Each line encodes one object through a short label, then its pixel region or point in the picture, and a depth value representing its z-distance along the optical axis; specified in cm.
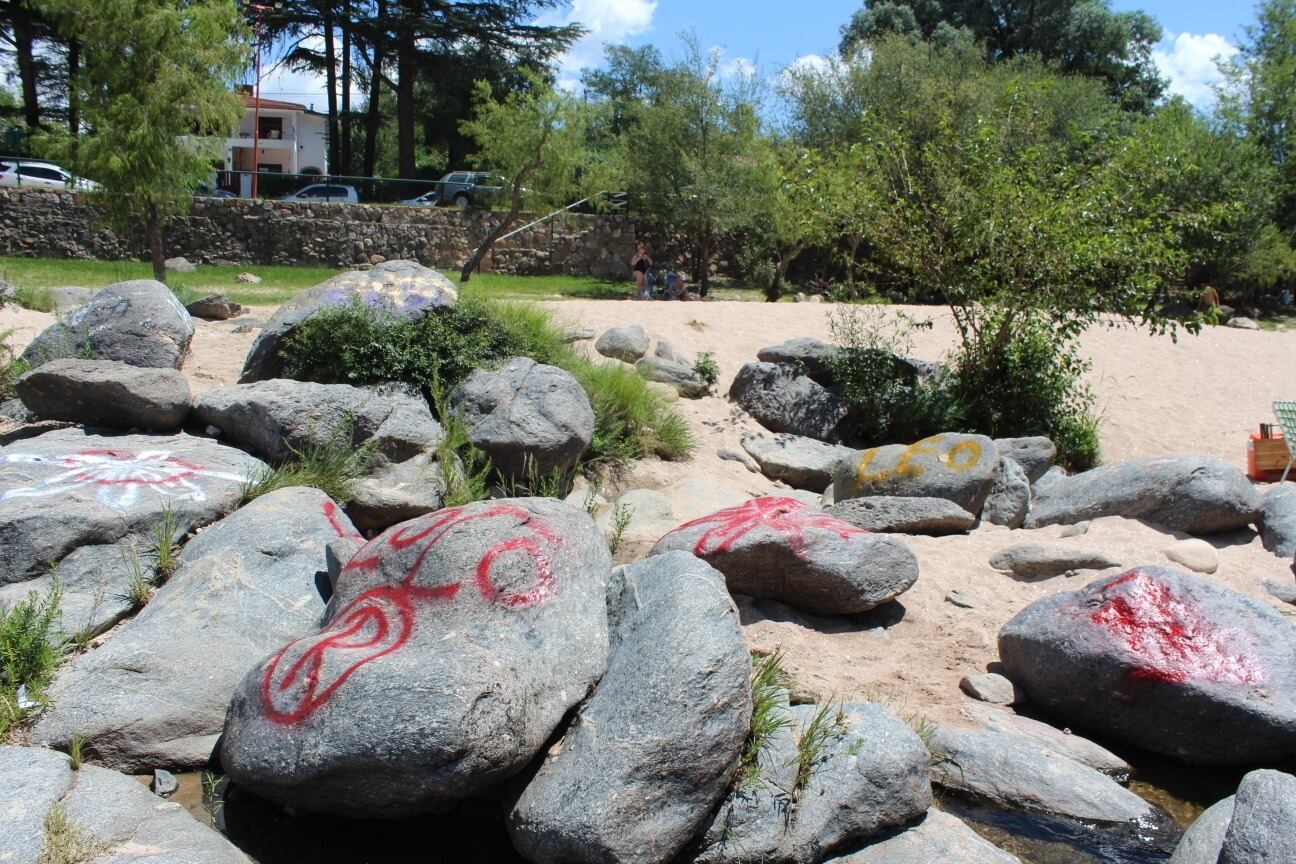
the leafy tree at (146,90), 1252
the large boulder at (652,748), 406
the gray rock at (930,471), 877
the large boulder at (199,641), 480
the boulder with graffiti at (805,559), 642
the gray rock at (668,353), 1230
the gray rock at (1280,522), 796
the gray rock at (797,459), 1034
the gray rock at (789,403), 1150
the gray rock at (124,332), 823
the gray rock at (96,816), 386
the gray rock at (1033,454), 1027
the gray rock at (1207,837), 428
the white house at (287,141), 4131
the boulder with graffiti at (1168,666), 539
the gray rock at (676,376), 1159
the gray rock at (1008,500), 900
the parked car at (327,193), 2476
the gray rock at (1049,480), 985
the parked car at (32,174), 2388
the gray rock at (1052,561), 742
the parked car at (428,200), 2527
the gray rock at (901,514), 814
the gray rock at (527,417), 805
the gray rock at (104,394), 720
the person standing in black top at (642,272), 1994
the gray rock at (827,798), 435
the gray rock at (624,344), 1197
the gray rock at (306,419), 752
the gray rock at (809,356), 1200
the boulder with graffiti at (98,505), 586
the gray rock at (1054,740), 541
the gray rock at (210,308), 1177
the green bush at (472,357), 850
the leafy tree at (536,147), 1850
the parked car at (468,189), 2432
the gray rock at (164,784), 460
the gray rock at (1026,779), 504
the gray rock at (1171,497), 832
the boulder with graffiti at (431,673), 412
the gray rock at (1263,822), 390
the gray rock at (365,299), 874
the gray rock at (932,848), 442
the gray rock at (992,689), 597
